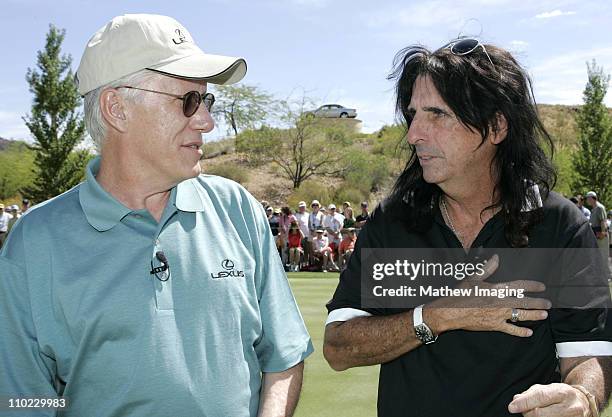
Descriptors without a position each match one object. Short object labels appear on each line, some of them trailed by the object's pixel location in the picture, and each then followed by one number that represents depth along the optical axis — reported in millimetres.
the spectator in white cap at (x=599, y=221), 19297
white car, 62906
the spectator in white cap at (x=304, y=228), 23094
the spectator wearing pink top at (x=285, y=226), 23483
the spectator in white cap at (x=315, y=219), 23531
